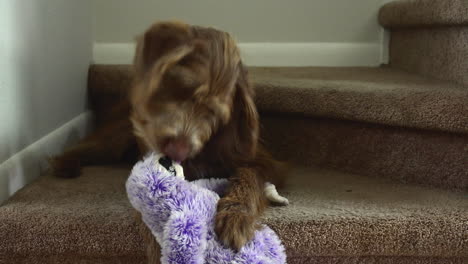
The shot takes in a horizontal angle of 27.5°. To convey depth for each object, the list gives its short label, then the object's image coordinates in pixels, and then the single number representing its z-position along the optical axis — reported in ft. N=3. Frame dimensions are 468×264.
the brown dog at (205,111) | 5.00
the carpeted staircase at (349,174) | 5.16
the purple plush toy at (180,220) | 4.71
